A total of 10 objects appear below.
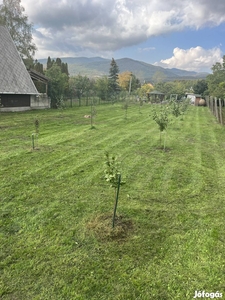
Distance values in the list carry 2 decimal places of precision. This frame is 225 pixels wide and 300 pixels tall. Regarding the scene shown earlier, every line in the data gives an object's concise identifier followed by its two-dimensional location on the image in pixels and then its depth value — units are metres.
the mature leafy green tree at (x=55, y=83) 22.61
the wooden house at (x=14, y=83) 17.50
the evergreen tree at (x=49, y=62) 38.21
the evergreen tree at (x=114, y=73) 53.71
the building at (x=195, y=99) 41.27
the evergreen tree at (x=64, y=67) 37.48
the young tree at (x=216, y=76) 35.37
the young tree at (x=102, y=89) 36.00
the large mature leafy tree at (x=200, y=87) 50.25
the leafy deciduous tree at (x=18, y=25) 24.78
